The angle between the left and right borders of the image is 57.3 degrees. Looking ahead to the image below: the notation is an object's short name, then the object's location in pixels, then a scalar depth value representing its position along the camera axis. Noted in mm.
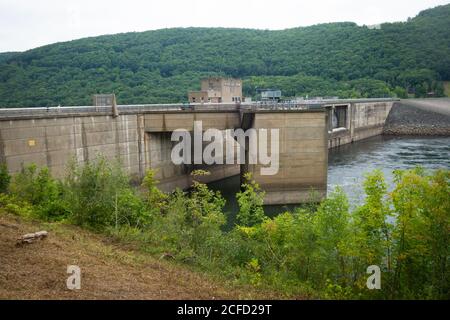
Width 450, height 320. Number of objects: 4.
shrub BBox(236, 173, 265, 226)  16391
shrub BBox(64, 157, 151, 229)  15938
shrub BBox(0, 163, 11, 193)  18953
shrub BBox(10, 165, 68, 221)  18094
